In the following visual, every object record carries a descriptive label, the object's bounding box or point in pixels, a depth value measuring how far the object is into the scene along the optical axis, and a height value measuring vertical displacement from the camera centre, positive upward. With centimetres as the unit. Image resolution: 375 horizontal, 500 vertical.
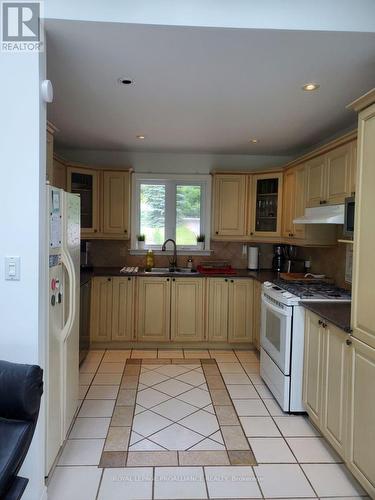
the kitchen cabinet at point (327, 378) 220 -94
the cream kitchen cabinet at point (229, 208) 471 +32
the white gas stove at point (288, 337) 286 -83
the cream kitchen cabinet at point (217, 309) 440 -91
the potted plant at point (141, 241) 486 -13
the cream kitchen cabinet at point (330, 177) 297 +51
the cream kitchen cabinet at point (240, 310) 441 -92
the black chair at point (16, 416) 137 -74
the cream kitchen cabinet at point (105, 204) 454 +33
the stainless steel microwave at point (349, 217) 246 +12
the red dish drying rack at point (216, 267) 459 -45
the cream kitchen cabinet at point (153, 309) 437 -92
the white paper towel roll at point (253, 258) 487 -33
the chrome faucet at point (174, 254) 485 -30
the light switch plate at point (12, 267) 183 -19
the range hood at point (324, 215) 287 +16
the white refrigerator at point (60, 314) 203 -51
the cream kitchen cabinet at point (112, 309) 433 -92
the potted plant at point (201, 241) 495 -12
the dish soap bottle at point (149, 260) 472 -36
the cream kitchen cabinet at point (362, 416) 187 -96
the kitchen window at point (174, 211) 492 +28
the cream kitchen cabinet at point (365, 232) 192 +2
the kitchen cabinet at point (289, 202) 414 +37
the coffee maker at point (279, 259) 481 -33
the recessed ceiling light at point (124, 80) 250 +103
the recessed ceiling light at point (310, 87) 255 +103
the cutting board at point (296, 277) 378 -46
